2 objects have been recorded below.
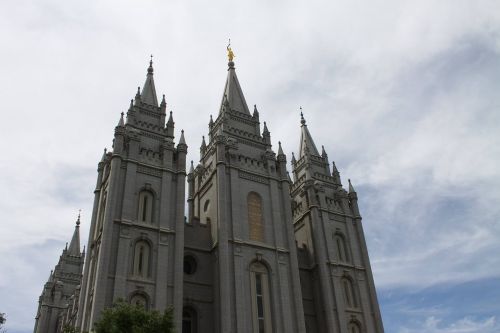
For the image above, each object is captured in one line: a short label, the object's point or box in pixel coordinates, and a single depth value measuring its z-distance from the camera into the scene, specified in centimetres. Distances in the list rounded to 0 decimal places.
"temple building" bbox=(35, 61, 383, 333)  3394
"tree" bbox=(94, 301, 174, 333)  2223
